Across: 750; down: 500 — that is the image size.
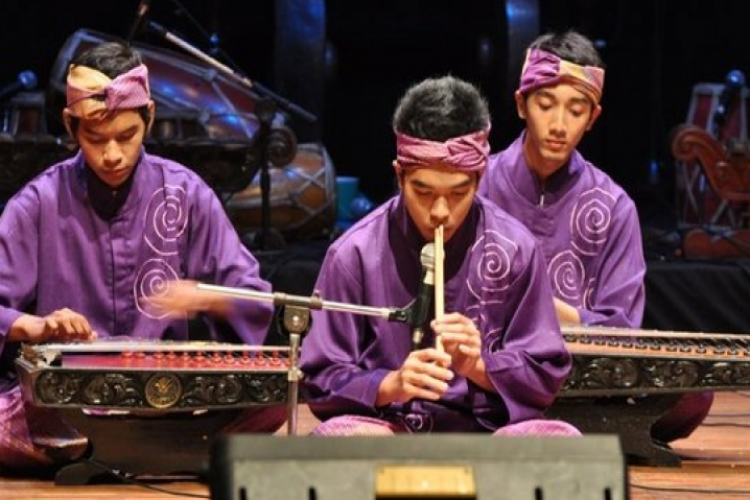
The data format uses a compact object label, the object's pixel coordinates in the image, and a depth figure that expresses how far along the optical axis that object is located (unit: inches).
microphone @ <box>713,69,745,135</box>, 604.1
